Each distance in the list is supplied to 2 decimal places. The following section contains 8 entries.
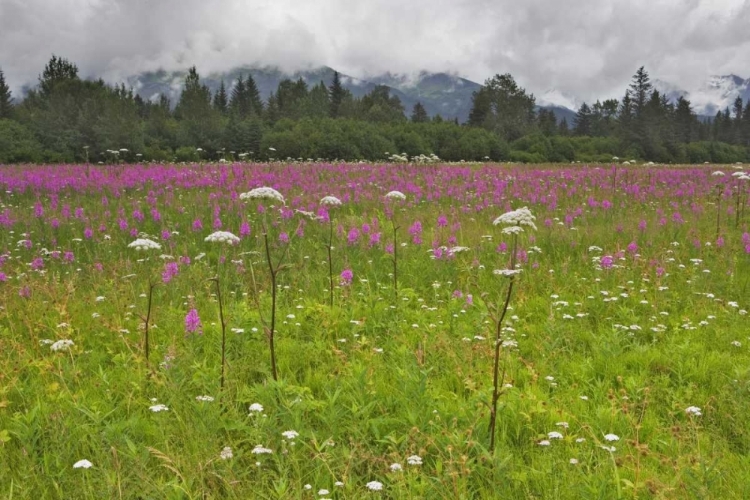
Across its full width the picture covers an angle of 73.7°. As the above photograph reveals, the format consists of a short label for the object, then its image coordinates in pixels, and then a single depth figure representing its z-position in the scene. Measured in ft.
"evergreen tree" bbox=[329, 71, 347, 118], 337.89
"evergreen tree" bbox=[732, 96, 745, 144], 351.87
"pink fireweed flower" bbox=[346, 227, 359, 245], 26.32
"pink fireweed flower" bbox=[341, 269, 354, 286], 19.76
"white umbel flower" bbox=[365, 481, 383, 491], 9.01
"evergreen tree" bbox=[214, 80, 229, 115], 319.43
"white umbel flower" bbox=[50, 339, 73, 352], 14.18
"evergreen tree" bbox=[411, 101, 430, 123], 344.49
